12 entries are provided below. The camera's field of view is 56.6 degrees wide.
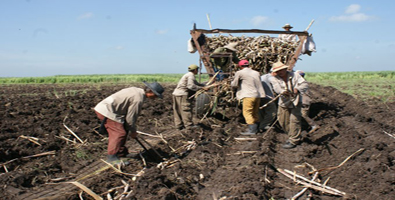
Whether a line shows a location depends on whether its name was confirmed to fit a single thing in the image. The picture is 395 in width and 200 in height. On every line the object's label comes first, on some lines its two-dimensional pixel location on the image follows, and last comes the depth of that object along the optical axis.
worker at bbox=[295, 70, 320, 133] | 8.17
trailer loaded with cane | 8.61
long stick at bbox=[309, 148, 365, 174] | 5.40
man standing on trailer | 8.97
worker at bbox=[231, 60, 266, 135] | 7.67
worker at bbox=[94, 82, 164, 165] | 5.46
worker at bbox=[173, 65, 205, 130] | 8.36
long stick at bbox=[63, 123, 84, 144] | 7.04
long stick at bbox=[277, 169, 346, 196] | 4.68
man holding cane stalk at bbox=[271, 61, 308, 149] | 6.47
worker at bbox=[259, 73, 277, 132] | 8.15
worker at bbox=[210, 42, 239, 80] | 8.58
